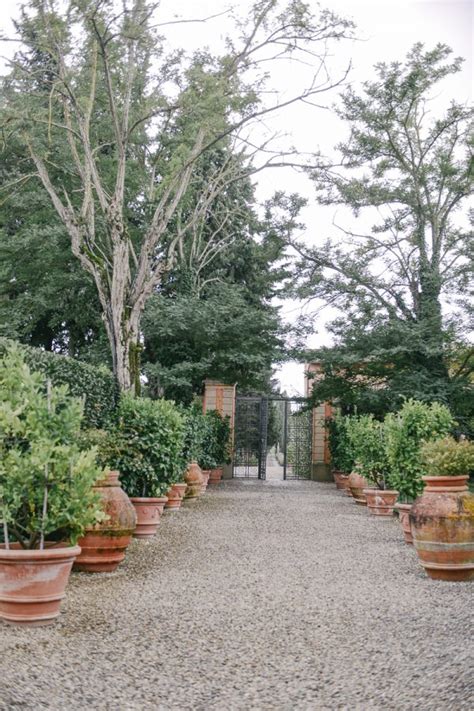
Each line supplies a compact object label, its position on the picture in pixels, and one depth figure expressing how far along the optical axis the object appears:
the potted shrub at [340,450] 17.78
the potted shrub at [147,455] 8.84
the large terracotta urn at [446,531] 6.23
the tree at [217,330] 18.34
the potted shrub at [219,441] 19.18
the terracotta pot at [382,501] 12.30
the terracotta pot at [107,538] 6.48
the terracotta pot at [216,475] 20.62
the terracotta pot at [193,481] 14.33
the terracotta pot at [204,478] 16.19
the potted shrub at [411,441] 9.28
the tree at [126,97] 11.58
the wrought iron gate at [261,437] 21.58
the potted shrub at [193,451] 13.27
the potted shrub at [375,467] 12.37
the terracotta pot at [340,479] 18.72
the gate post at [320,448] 22.38
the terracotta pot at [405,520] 8.69
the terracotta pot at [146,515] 8.88
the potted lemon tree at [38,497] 4.71
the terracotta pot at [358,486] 14.71
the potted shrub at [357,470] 13.28
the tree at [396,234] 17.16
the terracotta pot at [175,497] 12.36
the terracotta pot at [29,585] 4.69
